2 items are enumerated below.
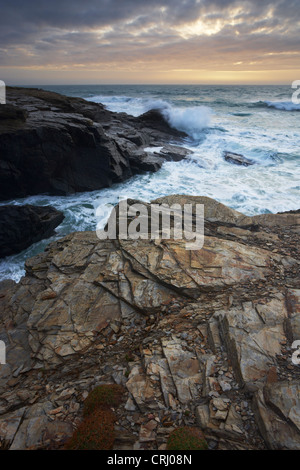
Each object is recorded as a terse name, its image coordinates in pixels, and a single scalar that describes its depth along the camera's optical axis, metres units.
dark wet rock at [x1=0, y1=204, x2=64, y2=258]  12.21
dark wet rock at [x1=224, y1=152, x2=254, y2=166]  23.09
